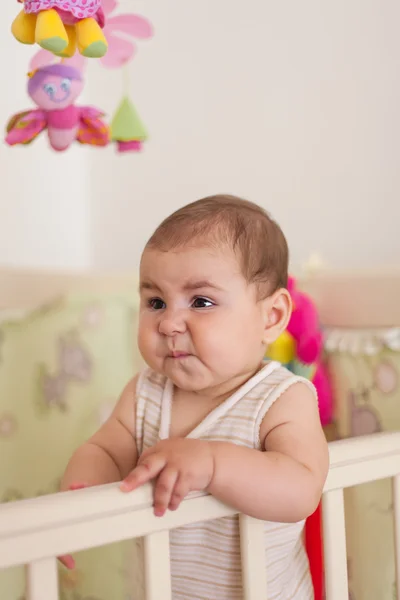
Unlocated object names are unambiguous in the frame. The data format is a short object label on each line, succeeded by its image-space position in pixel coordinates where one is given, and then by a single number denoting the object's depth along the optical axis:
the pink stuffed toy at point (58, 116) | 1.17
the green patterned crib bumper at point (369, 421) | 1.17
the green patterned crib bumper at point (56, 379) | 1.43
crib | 0.79
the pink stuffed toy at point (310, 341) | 1.22
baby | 0.94
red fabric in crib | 1.19
